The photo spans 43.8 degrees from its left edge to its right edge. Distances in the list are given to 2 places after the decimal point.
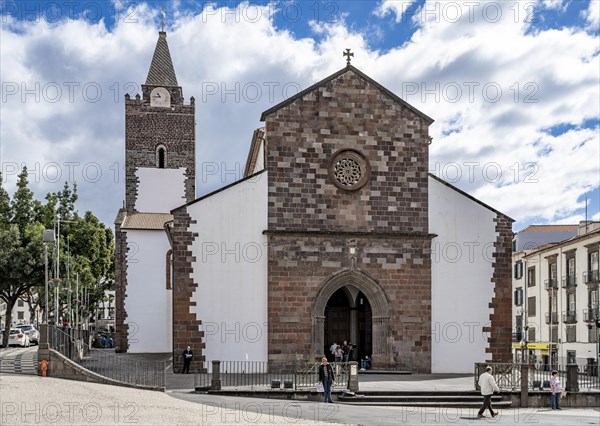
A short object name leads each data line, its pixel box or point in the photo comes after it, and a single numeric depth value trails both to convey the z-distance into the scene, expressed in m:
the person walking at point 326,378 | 21.38
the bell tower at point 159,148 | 50.09
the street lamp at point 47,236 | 25.67
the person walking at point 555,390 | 22.29
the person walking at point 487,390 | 19.66
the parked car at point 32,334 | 45.75
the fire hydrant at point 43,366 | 23.08
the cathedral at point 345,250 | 27.81
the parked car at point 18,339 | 41.19
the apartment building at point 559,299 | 45.28
